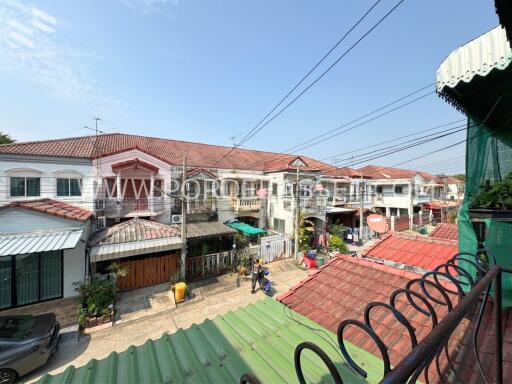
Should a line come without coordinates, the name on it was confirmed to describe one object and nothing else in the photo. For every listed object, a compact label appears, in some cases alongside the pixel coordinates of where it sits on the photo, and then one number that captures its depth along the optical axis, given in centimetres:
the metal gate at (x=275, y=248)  1518
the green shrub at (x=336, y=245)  1714
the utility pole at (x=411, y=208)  2503
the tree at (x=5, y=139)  2502
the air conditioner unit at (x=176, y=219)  1569
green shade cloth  309
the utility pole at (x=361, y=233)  1994
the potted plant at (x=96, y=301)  863
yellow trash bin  1021
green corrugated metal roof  287
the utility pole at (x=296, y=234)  1528
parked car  594
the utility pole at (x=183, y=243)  1126
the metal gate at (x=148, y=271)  1120
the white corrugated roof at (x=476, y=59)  260
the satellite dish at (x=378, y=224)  1619
